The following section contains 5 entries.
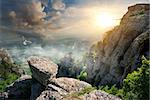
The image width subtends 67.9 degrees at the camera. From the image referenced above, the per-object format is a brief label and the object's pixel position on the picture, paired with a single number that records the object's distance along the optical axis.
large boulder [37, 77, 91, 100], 22.89
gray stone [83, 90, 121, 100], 15.83
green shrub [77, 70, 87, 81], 37.31
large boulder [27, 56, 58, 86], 26.54
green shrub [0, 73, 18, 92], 38.29
